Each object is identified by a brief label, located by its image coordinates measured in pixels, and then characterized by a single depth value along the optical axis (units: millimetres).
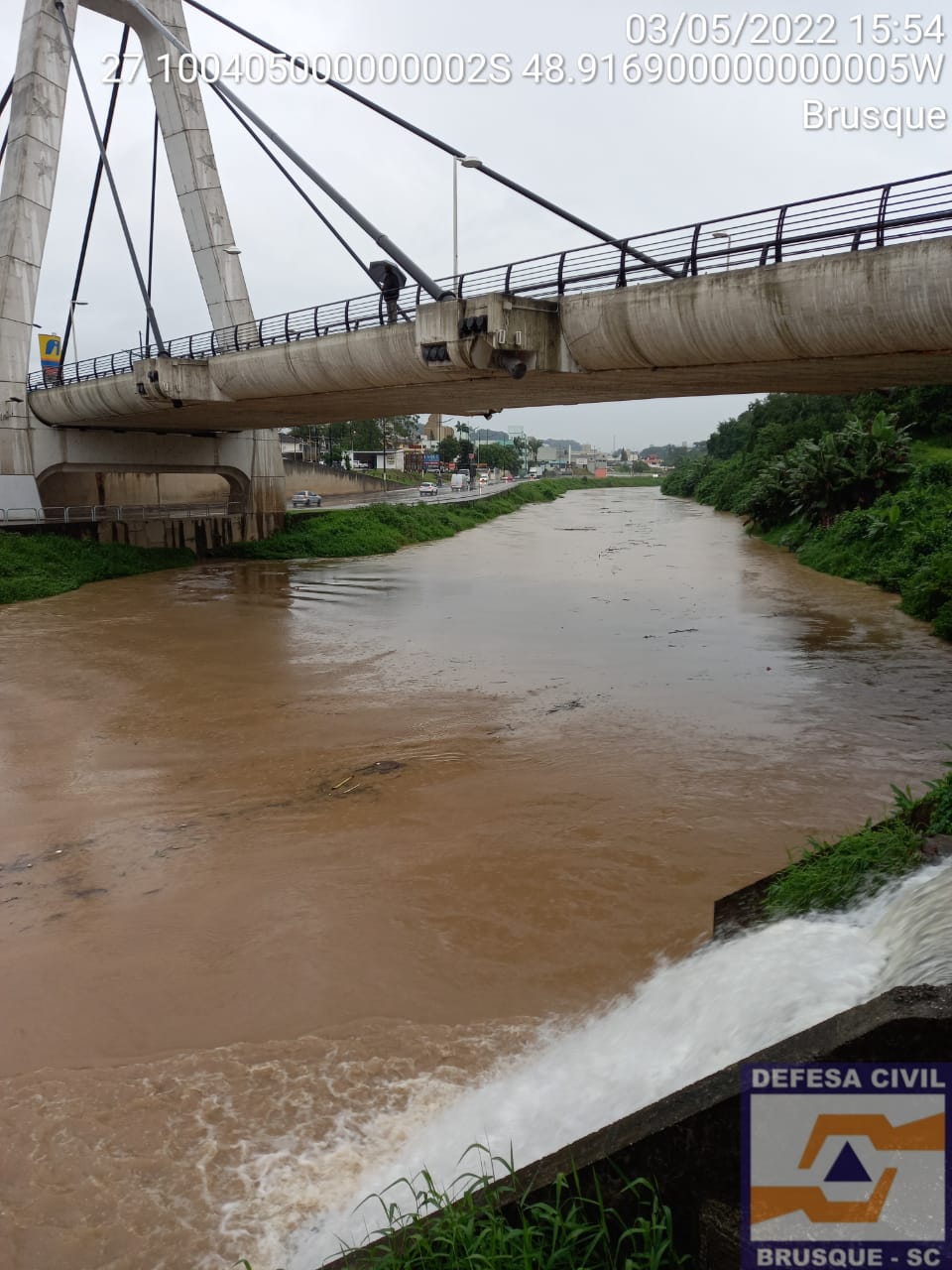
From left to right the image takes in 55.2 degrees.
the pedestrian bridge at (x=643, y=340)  12023
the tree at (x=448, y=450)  127812
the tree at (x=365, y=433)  100188
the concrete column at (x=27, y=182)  30203
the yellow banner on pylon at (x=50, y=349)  50406
